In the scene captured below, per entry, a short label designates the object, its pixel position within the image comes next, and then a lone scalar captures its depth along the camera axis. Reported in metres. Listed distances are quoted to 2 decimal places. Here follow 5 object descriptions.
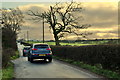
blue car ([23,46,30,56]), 35.88
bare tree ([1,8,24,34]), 54.86
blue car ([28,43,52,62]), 20.72
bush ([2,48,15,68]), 14.10
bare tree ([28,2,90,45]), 45.34
